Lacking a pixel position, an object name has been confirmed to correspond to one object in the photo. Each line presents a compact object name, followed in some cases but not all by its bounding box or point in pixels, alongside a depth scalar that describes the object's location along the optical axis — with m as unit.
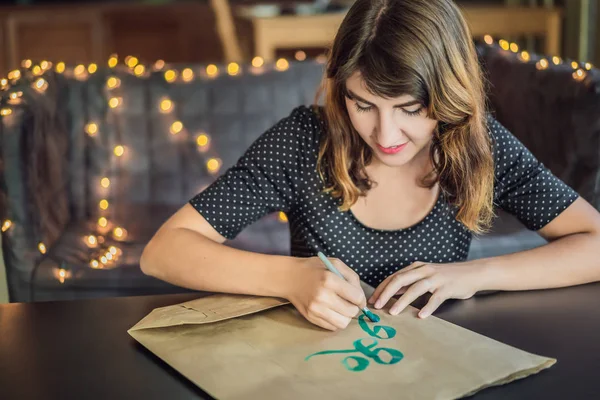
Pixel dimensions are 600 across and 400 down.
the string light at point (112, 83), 2.37
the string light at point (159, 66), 2.41
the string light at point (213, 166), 2.39
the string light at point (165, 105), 2.39
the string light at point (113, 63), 2.44
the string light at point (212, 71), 2.40
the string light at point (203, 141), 2.40
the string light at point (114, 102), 2.37
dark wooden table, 0.87
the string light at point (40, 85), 2.20
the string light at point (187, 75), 2.39
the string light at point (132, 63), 2.42
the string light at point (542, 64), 2.11
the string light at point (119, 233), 2.20
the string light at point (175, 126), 2.39
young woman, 1.16
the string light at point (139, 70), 2.39
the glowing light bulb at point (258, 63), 2.43
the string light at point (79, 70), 2.37
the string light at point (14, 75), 2.15
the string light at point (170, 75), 2.39
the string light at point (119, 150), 2.38
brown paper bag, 0.86
